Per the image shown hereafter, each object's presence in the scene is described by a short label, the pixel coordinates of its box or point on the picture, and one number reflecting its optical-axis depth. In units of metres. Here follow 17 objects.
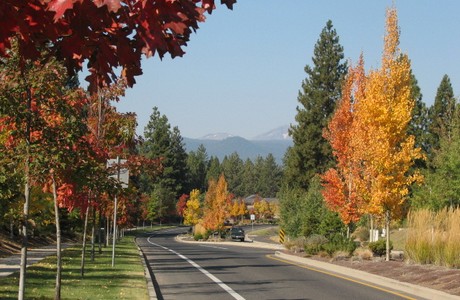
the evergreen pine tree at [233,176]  188.50
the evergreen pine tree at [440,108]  75.06
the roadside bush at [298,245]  35.59
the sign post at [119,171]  19.48
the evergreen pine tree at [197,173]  162.52
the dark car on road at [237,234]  69.44
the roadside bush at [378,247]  28.09
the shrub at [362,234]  57.63
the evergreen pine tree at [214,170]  166.25
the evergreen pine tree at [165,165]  115.06
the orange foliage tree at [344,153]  36.47
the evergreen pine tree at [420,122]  74.94
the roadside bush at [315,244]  31.28
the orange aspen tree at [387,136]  25.47
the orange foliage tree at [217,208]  72.44
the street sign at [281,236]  49.65
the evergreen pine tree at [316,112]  73.25
